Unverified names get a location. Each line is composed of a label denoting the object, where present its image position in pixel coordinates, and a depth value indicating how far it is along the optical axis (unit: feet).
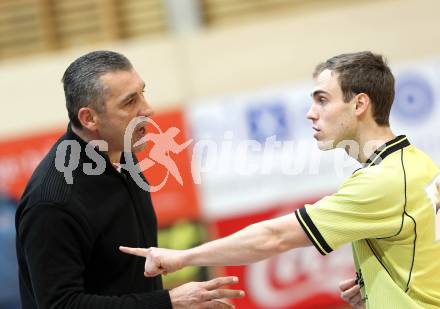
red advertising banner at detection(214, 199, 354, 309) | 54.13
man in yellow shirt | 18.92
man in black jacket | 19.15
